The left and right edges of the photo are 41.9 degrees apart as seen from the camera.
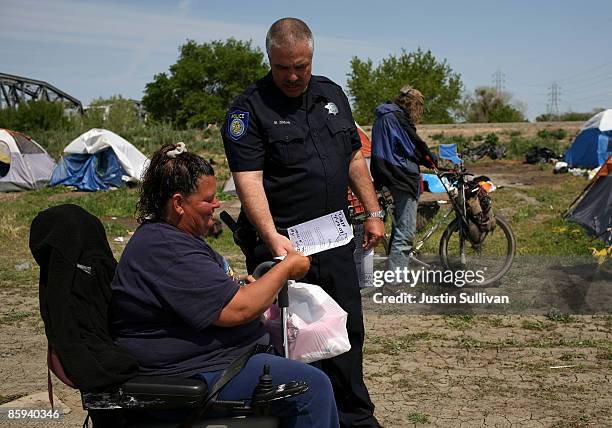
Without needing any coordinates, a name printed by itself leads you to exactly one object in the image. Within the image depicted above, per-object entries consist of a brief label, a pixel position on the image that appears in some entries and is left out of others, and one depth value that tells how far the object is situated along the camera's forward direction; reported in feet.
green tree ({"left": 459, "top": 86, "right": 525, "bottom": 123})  177.37
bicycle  24.62
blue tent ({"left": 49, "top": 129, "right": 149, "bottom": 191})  69.15
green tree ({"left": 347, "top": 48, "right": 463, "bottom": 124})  187.21
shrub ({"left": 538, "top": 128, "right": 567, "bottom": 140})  102.98
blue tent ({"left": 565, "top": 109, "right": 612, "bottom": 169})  70.54
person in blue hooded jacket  23.00
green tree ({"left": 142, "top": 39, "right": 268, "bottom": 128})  215.92
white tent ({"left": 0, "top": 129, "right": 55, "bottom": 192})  71.67
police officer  11.25
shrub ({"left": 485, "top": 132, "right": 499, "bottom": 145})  95.50
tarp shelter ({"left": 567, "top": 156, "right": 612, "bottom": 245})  26.76
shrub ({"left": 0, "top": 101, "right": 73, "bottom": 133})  126.41
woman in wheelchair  8.84
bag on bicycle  24.71
